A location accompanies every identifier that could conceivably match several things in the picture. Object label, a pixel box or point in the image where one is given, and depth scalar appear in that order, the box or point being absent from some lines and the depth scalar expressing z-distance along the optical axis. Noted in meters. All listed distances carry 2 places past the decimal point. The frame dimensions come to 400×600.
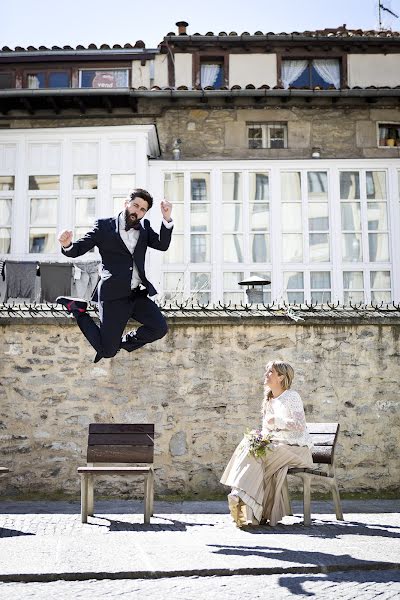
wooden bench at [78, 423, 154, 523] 7.69
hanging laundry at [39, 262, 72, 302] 13.29
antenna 18.66
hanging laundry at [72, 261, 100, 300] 13.30
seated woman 6.98
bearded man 5.38
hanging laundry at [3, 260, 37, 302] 13.23
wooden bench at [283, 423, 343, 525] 7.25
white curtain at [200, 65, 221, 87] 16.36
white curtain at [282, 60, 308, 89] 16.33
